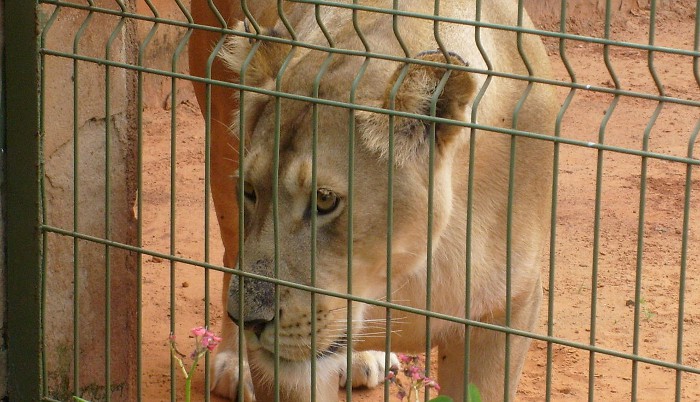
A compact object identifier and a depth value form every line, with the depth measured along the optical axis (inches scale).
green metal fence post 113.1
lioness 106.8
